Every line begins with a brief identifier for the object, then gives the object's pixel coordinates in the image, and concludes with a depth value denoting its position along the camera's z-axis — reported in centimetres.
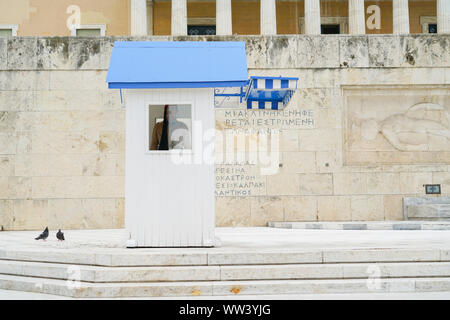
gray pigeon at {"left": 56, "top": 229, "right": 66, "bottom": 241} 1082
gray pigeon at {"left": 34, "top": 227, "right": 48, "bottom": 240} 1113
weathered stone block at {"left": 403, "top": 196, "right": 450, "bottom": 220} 1559
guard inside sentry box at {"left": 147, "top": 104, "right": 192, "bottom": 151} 907
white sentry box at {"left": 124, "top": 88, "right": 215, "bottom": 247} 892
